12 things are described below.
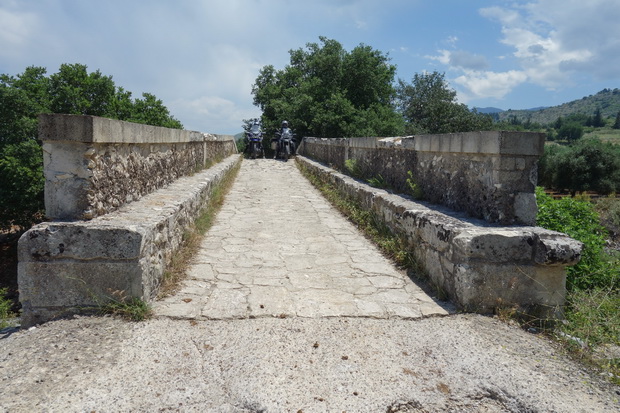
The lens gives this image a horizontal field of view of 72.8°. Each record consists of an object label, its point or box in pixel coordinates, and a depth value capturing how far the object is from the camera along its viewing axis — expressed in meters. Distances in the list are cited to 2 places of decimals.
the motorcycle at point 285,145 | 16.41
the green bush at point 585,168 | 23.00
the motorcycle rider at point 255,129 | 16.59
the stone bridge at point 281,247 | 2.72
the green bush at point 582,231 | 4.32
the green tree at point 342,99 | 17.81
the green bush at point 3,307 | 3.47
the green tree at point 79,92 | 13.85
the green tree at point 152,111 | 16.73
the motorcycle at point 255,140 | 16.63
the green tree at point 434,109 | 33.66
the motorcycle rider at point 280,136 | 16.84
